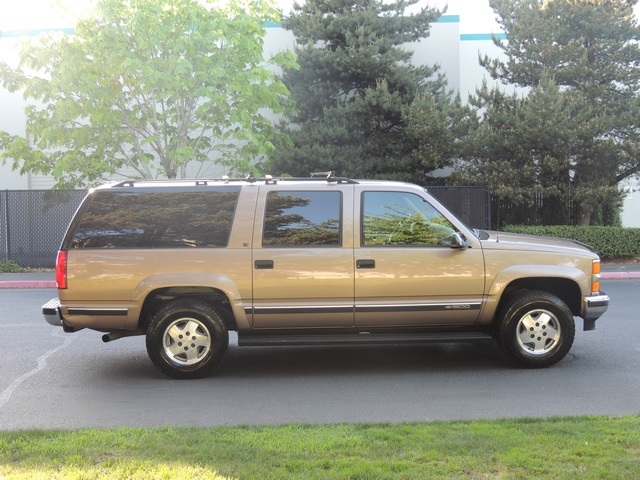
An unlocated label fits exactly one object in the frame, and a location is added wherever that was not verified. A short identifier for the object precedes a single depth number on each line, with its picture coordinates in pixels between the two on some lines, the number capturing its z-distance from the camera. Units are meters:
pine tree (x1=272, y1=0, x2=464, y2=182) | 21.94
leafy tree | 18.03
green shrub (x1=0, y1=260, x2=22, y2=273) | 19.52
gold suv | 7.16
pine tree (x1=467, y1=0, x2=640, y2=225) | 20.08
